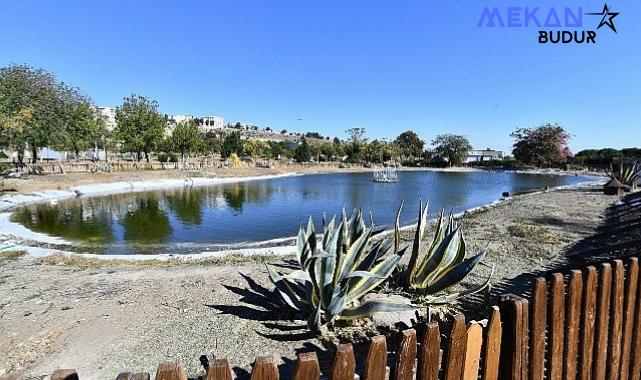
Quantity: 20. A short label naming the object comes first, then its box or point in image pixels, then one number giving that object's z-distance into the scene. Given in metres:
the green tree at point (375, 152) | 84.62
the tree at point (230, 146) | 67.69
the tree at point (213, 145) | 75.61
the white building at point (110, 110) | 133.01
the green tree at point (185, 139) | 52.09
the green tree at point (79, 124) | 37.19
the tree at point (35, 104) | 28.12
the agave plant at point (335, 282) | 3.65
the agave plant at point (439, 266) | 4.21
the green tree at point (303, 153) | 75.81
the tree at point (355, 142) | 88.50
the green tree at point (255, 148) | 74.62
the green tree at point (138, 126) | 45.25
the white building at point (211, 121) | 184.61
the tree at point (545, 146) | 65.00
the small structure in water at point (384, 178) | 41.94
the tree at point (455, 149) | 86.31
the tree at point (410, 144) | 99.44
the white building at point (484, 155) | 108.05
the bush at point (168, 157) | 49.02
